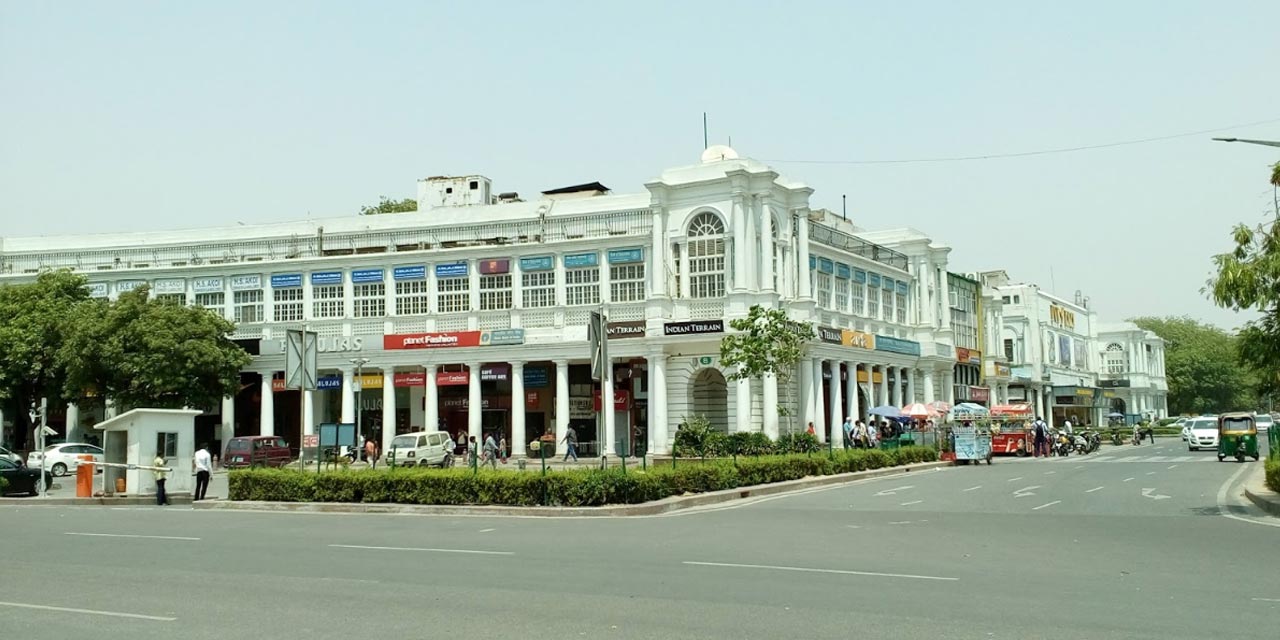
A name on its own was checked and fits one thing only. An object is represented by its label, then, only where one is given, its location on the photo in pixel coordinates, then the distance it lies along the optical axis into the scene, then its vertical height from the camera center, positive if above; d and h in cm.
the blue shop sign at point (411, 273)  5069 +647
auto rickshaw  3950 -133
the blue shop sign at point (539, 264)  4903 +654
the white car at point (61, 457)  4200 -124
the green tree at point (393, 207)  6819 +1302
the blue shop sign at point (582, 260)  4844 +657
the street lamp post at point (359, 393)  4673 +109
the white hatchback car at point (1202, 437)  5112 -158
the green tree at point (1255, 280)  1725 +185
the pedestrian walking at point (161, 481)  2573 -133
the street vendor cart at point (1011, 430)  4791 -104
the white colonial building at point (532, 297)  4631 +516
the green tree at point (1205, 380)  11550 +226
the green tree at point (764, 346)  3512 +205
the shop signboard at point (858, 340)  5072 +316
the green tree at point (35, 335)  4775 +379
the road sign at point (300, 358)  2154 +119
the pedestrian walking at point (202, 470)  2587 -110
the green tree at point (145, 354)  4672 +283
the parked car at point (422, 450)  4200 -127
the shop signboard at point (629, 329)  4666 +345
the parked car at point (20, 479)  2941 -142
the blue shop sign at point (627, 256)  4775 +662
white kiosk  2691 -54
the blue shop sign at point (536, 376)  5019 +172
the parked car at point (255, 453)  4312 -124
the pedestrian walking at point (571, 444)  4358 -116
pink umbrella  4716 -19
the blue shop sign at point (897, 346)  5491 +309
